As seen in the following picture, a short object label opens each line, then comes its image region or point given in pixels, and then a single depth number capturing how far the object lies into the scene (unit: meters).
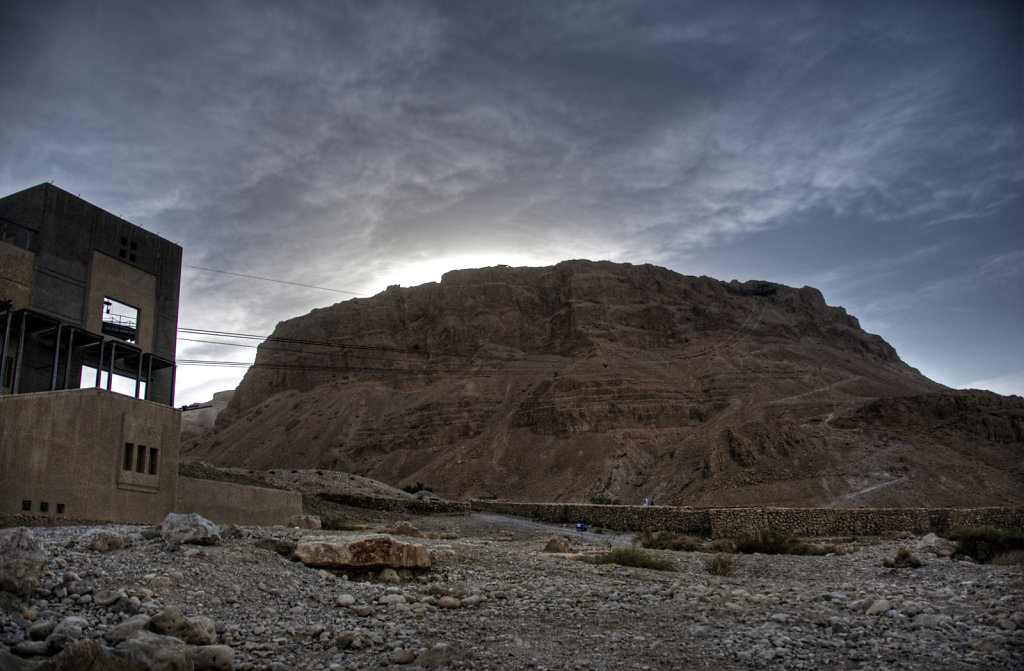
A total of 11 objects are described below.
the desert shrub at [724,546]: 20.04
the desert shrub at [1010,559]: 15.39
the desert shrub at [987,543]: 16.86
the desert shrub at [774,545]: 19.03
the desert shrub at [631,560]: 14.00
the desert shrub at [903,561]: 14.73
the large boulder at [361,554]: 10.31
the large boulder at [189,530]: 10.02
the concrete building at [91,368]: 15.35
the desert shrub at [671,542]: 21.12
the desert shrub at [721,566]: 14.46
